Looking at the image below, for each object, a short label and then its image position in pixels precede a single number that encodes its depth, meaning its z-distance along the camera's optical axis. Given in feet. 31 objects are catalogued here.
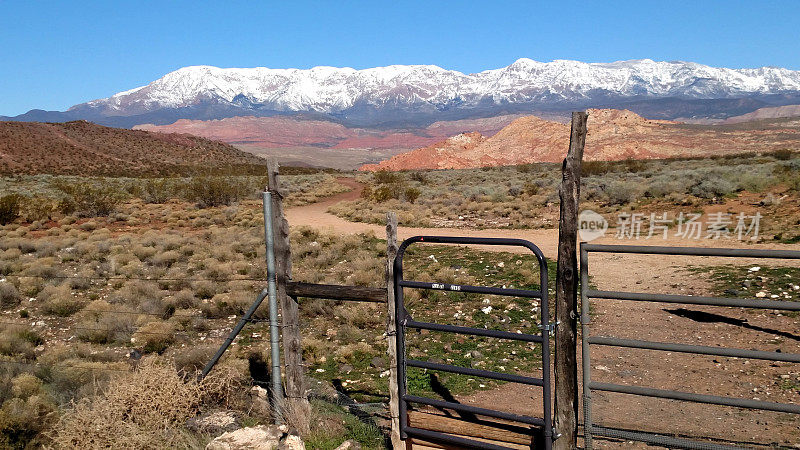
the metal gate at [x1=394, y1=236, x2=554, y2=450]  14.12
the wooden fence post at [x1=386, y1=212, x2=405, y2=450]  16.43
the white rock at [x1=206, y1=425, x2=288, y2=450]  16.40
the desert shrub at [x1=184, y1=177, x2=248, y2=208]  109.19
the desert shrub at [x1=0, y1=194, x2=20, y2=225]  81.41
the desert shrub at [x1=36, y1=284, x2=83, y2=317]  36.40
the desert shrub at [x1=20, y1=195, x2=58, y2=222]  84.64
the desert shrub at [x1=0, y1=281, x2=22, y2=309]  38.63
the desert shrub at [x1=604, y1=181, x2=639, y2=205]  78.10
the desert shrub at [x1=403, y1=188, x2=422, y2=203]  102.02
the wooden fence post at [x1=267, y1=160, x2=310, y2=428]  18.19
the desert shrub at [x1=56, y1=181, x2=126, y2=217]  90.78
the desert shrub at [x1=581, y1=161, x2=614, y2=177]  131.68
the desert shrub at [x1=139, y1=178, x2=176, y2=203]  118.52
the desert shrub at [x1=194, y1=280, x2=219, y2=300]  40.29
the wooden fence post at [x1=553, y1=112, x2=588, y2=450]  13.79
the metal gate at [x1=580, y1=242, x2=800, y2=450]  12.92
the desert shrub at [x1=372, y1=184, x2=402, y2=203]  101.45
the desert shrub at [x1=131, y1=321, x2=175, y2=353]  29.94
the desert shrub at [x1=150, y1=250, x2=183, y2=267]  50.65
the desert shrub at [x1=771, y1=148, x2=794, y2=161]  133.10
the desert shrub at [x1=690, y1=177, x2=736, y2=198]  70.95
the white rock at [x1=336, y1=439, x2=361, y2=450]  17.11
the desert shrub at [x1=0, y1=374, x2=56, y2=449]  18.12
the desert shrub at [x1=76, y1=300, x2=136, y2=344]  31.35
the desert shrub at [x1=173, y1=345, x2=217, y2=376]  25.43
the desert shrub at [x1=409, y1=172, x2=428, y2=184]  153.99
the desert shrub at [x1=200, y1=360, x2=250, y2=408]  19.49
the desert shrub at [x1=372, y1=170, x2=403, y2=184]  152.52
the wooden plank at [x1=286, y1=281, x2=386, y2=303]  17.12
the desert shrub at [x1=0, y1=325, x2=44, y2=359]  28.45
